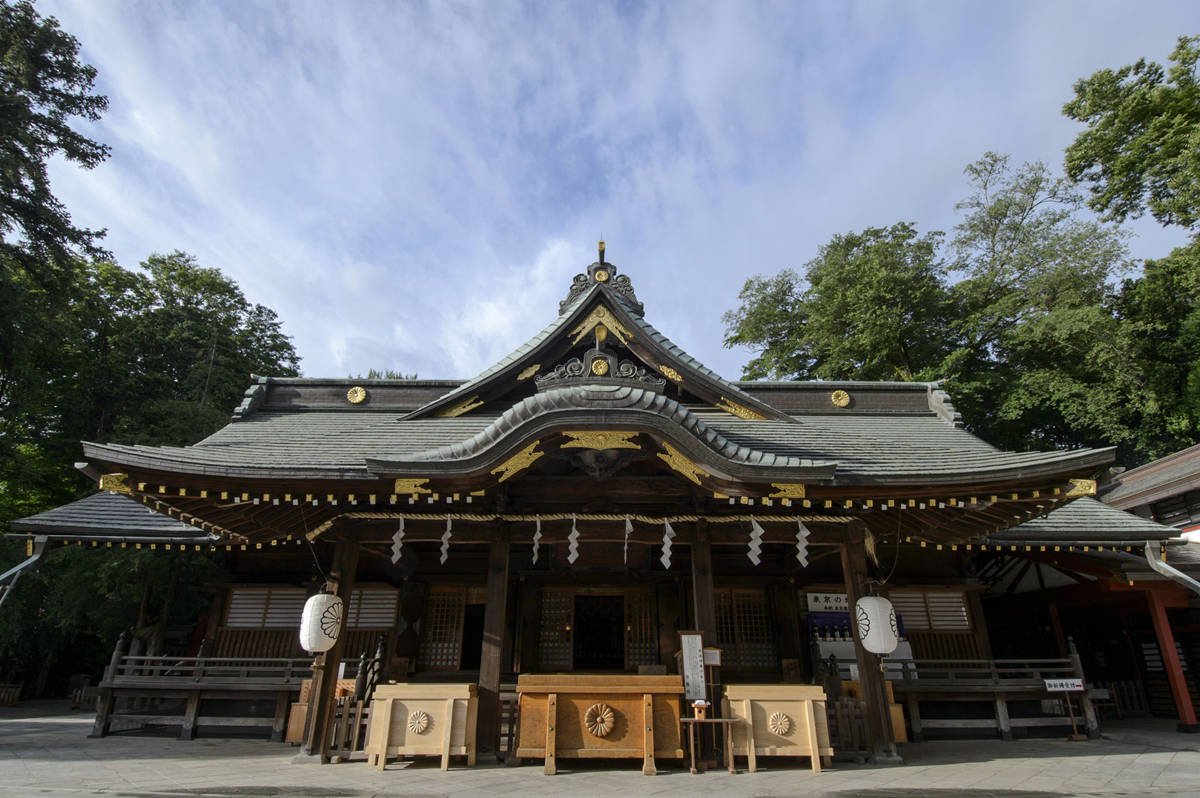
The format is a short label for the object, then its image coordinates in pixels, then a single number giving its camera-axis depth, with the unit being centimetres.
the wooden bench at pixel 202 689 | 1030
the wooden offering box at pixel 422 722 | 687
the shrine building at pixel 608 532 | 712
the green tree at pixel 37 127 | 1678
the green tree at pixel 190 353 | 2014
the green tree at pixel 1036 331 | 2047
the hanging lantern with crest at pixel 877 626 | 738
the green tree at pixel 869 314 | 2384
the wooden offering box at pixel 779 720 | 685
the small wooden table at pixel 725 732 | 671
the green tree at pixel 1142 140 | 1811
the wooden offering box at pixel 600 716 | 677
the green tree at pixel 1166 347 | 1919
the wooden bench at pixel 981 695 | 1004
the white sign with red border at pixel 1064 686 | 985
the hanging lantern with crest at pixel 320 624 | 750
